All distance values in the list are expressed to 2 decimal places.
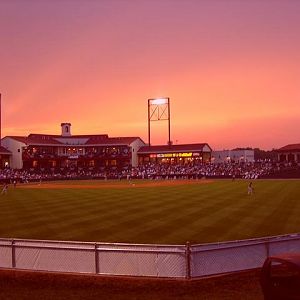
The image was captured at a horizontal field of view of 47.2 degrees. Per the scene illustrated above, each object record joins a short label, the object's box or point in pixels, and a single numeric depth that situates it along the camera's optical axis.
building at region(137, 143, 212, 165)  84.74
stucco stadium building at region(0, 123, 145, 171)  84.93
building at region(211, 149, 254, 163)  92.99
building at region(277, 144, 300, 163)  85.08
